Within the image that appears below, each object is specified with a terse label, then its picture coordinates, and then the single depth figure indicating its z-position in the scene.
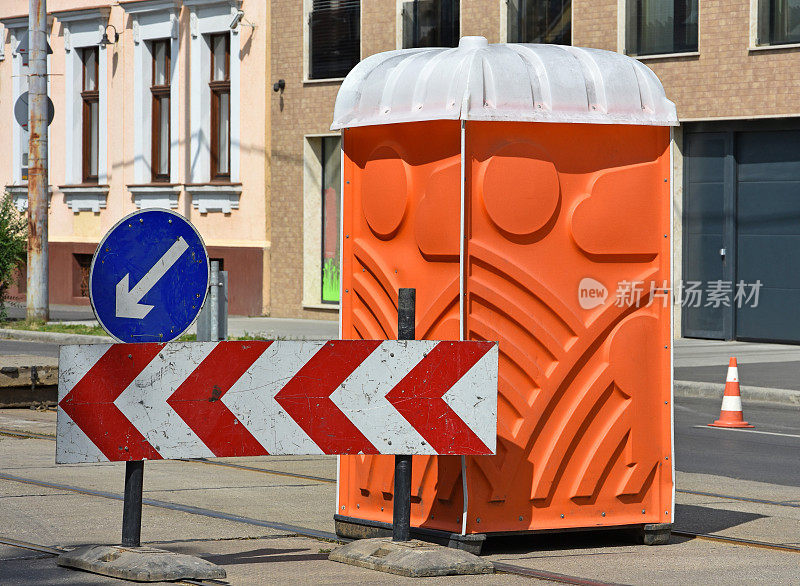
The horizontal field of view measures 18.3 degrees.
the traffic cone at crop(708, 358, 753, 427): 23.04
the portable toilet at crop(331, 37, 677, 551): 11.92
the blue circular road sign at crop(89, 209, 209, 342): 10.94
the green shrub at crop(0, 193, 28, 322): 43.01
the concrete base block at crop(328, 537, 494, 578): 11.12
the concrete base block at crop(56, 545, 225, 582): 10.80
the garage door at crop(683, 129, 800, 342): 36.95
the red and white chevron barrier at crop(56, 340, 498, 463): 11.00
